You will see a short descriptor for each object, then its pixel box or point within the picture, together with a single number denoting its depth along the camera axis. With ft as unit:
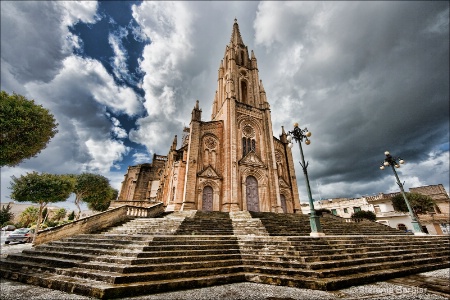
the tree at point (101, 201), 97.76
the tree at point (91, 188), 89.99
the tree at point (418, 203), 87.04
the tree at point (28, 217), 124.40
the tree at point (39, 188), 53.96
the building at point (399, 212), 93.18
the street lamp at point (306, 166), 26.94
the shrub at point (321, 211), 68.28
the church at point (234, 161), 60.13
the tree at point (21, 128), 32.02
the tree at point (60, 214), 135.27
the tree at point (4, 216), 73.56
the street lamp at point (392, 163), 44.70
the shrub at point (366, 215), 84.33
